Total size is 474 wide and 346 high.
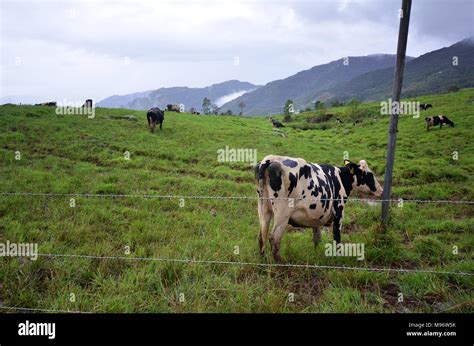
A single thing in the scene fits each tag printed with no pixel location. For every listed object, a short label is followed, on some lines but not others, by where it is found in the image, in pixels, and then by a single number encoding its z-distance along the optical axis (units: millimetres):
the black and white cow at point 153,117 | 22578
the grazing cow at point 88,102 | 33938
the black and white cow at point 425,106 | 37794
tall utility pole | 6027
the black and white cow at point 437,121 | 23969
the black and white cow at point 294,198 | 5129
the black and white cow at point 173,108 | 48062
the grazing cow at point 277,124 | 44844
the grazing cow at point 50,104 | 36312
